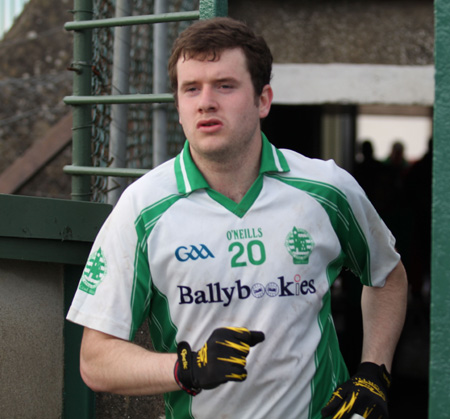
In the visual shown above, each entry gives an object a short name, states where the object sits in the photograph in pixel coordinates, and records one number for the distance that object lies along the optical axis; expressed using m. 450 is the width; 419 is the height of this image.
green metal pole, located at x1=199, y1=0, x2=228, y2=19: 2.94
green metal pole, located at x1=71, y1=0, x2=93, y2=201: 3.44
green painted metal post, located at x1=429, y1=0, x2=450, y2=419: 1.62
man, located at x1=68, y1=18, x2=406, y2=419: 2.26
